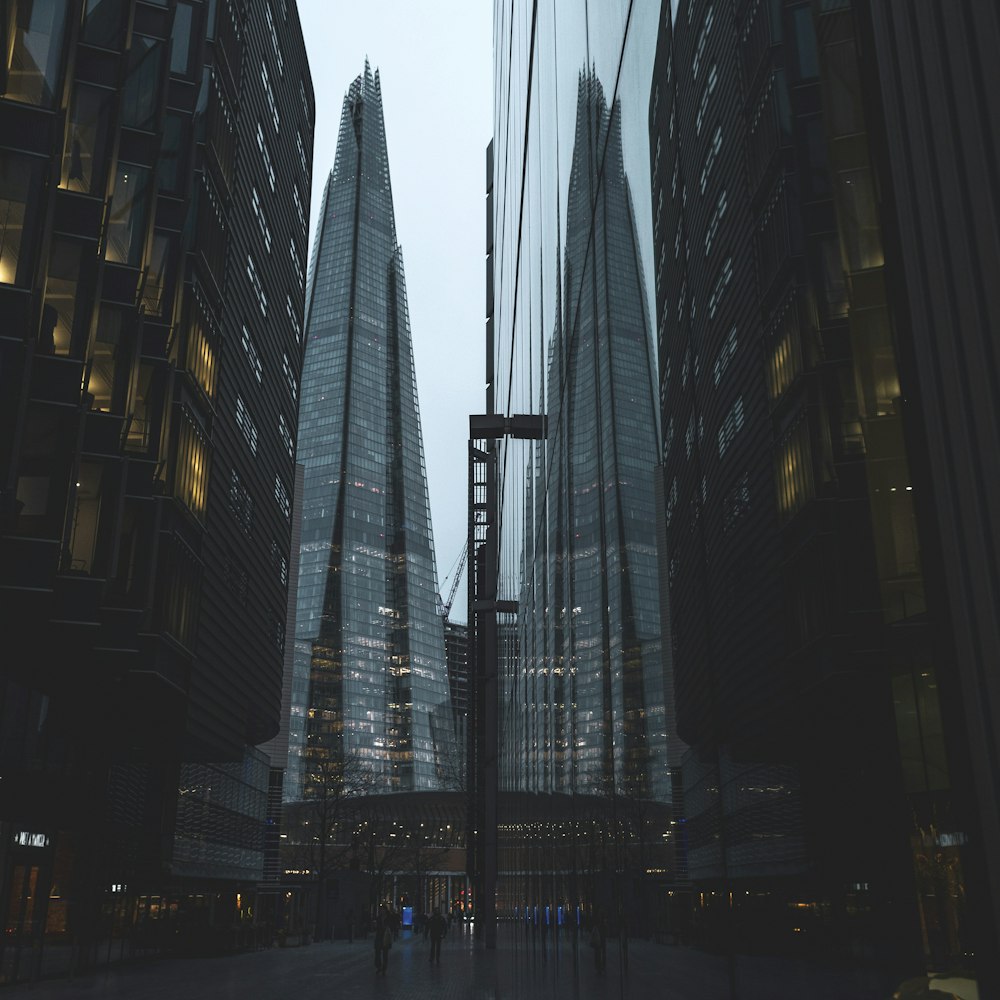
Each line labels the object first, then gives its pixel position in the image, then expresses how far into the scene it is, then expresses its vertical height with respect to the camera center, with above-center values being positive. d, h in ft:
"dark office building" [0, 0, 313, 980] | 65.77 +31.09
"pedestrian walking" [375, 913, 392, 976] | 96.53 -7.60
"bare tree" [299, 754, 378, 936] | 209.67 +15.32
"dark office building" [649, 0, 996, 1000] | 5.00 +1.79
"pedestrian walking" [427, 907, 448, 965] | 121.49 -8.72
